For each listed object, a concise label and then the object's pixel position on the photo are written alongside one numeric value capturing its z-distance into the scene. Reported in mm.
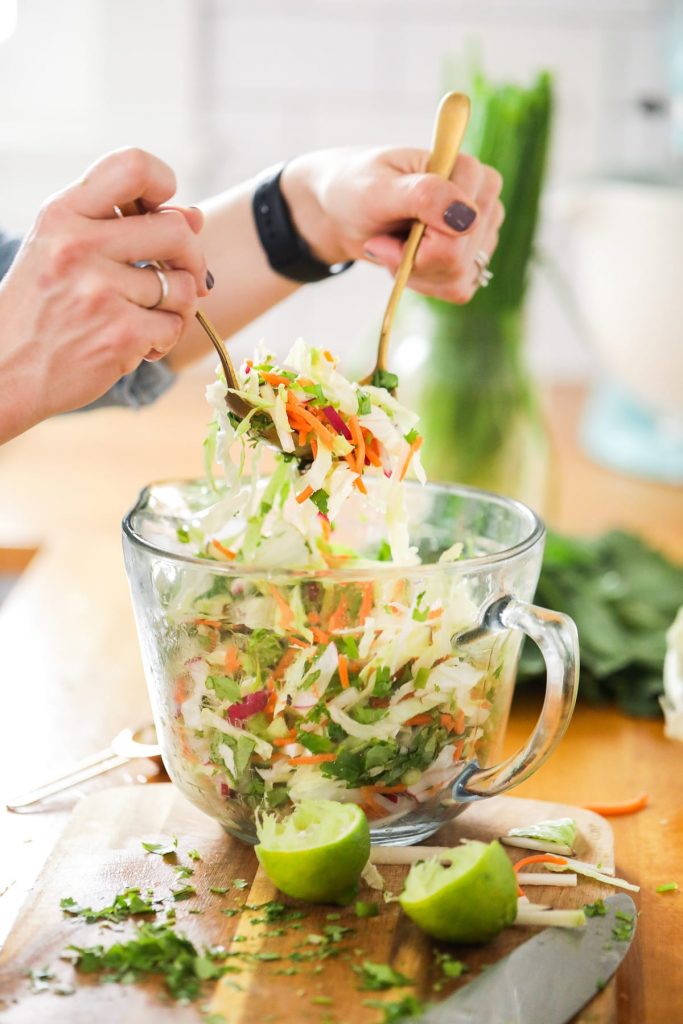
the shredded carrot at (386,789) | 924
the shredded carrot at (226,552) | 1000
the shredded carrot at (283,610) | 896
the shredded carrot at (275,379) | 994
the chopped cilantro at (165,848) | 962
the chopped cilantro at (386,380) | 1087
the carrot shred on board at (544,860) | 953
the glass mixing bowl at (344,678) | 905
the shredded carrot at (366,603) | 899
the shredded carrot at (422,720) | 922
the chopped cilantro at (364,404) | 1006
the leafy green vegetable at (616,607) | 1201
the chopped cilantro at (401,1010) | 822
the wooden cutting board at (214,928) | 837
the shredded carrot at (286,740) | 912
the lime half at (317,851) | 881
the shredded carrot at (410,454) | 1013
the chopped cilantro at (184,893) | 918
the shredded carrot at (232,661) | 914
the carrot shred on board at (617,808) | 1044
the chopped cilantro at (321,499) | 1001
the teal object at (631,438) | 2004
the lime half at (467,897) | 862
